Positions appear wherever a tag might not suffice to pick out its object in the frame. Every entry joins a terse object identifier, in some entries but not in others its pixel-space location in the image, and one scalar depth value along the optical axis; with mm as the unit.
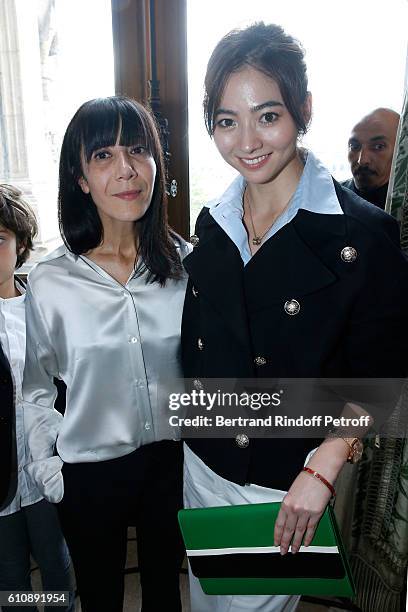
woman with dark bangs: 991
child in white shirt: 1201
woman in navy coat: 775
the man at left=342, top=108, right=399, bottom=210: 1443
